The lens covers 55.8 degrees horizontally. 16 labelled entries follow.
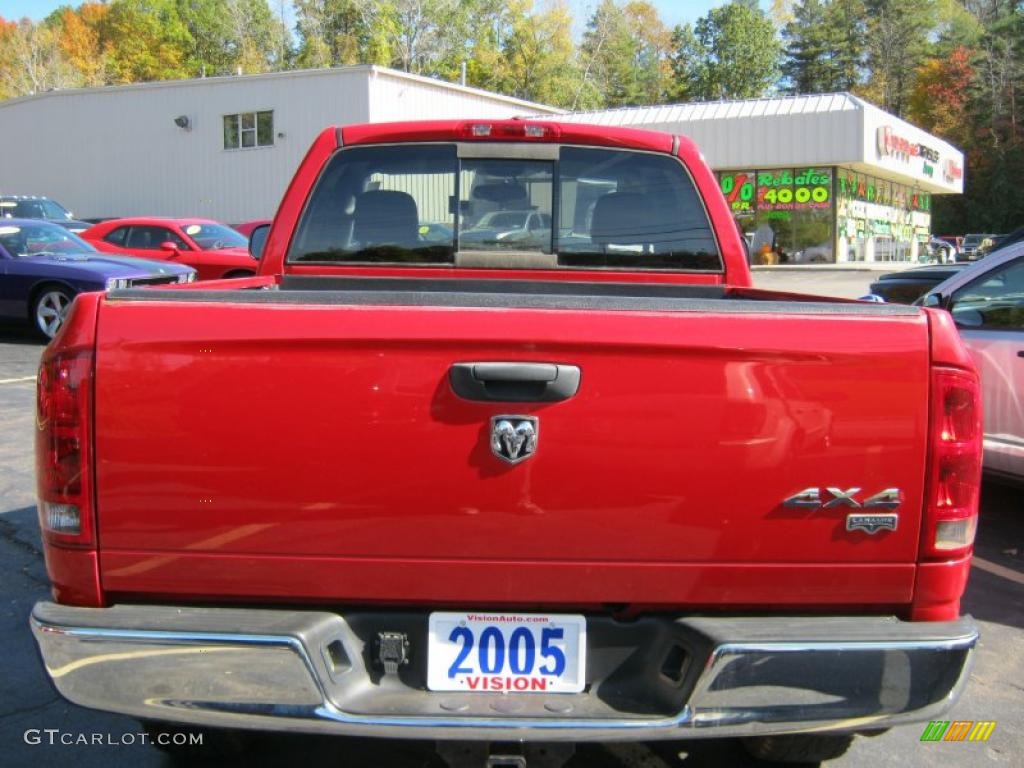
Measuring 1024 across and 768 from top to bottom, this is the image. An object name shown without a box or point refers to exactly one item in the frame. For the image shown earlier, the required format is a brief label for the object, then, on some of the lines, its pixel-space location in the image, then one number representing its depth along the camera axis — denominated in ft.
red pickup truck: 7.30
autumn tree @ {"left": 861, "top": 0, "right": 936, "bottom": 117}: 266.77
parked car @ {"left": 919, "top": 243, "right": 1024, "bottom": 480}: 18.13
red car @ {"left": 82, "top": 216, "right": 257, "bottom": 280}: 48.62
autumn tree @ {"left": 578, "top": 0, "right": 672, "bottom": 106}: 256.52
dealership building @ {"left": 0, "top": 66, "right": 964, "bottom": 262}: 93.35
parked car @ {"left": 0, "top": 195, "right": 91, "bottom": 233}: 67.67
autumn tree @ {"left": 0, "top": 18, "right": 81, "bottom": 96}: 220.64
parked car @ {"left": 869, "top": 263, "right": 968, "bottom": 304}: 31.01
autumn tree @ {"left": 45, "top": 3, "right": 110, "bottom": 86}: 230.07
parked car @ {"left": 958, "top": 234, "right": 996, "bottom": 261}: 157.05
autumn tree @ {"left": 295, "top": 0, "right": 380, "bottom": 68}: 215.31
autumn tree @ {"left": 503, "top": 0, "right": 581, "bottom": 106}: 222.28
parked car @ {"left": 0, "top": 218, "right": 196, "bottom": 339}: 39.58
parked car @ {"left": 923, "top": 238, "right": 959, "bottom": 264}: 138.31
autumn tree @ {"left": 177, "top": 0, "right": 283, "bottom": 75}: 239.09
